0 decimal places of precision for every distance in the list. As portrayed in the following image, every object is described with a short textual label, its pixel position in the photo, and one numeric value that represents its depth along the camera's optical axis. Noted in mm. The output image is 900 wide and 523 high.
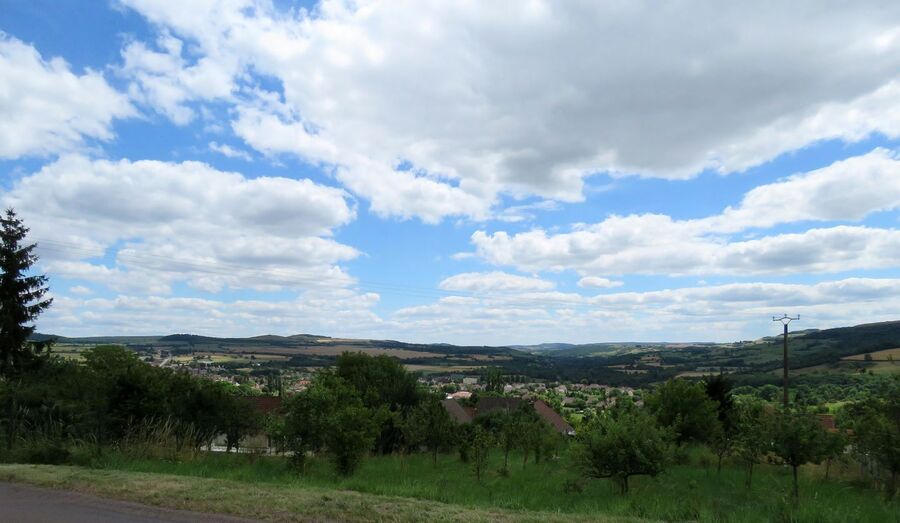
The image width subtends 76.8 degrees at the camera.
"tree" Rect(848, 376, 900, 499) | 13109
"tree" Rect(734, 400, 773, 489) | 14016
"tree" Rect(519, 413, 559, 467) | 21859
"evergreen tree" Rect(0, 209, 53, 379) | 28344
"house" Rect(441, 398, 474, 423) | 64250
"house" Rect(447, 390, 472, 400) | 85875
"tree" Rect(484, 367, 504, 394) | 115375
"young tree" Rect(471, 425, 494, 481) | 16422
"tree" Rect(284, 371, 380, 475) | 14273
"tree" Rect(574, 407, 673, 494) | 12984
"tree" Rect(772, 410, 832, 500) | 13336
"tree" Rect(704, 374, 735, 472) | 22203
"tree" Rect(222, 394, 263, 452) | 23686
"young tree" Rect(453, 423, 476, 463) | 22297
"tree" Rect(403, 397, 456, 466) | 20844
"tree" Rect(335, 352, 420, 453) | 40562
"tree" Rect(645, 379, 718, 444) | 23812
